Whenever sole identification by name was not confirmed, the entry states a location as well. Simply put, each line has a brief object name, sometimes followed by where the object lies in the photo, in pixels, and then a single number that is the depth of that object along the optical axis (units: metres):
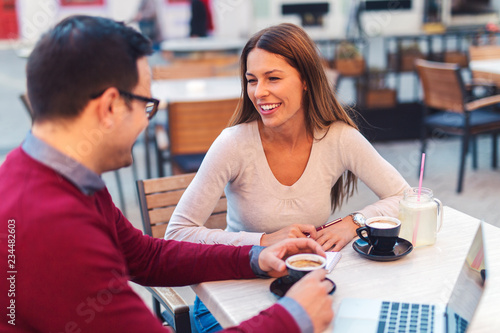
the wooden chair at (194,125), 2.96
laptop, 0.95
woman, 1.60
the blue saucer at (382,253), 1.28
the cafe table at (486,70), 3.86
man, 0.83
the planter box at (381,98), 5.25
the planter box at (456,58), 5.50
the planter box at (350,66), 5.22
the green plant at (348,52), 5.28
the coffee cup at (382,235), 1.29
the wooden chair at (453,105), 3.70
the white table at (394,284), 1.09
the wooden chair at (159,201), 1.77
